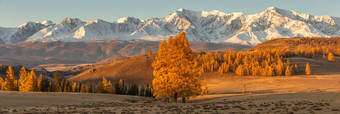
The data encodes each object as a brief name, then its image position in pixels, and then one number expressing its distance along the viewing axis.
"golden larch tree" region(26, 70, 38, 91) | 91.96
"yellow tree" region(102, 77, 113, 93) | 103.62
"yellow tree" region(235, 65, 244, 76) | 173.95
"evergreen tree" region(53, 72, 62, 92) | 101.47
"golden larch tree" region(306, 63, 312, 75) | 173.25
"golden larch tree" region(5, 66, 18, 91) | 97.62
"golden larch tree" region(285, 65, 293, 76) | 169.35
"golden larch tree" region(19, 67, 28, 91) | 94.65
